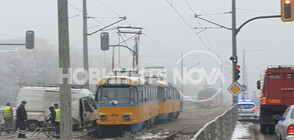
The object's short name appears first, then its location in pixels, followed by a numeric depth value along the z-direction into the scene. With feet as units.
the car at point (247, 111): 107.86
